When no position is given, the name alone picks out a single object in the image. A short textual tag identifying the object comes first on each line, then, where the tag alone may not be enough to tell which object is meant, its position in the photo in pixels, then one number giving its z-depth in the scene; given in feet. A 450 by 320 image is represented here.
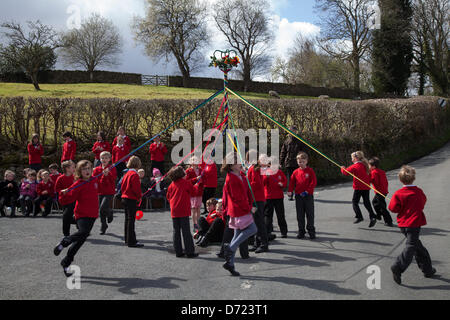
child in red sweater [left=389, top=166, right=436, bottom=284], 17.30
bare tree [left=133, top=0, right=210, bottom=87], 137.59
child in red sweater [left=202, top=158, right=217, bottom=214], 32.53
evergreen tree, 116.16
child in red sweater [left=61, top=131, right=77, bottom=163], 37.06
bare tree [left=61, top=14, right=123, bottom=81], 176.23
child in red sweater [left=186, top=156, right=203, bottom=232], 27.88
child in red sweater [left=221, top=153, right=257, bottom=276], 18.70
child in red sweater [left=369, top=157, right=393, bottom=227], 27.82
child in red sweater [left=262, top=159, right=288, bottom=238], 24.72
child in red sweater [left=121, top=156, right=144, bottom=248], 23.82
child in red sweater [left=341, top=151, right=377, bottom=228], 28.19
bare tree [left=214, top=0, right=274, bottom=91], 159.74
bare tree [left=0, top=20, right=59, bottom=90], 103.91
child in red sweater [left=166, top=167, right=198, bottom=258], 21.76
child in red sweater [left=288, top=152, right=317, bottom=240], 25.08
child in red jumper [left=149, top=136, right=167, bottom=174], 39.45
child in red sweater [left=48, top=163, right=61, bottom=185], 32.50
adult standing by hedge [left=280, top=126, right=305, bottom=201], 37.91
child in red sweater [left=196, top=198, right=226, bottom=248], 24.35
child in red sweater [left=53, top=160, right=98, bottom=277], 19.25
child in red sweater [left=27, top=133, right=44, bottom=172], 38.14
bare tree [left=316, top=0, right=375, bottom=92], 132.46
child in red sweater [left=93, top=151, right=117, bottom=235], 26.76
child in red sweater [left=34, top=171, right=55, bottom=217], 33.12
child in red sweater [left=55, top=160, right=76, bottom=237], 23.88
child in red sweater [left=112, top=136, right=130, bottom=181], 36.52
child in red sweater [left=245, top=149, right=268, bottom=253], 22.49
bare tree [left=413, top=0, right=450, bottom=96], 116.16
